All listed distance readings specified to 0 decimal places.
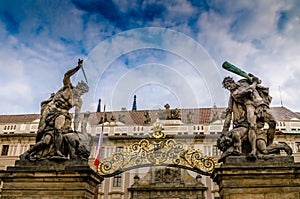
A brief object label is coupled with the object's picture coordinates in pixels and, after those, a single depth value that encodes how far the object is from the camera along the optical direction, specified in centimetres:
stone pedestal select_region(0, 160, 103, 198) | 797
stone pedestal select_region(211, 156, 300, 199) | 750
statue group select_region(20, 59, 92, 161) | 847
